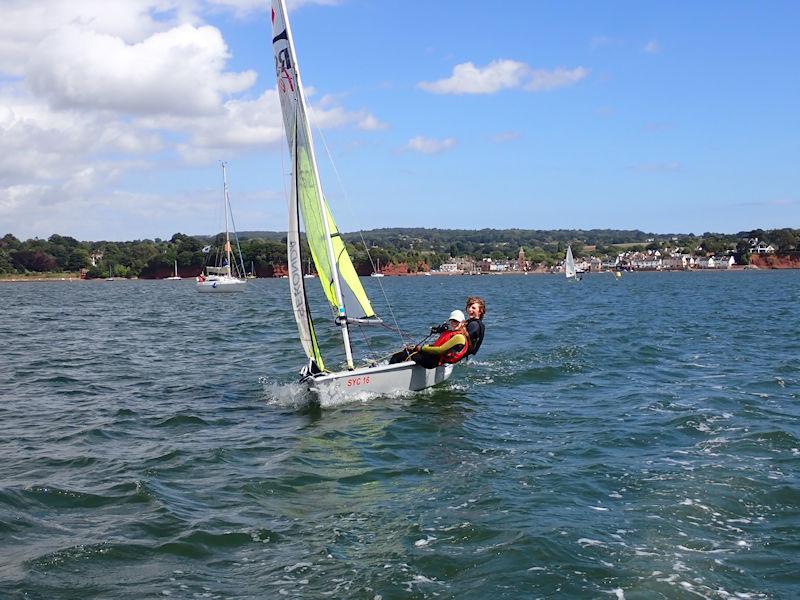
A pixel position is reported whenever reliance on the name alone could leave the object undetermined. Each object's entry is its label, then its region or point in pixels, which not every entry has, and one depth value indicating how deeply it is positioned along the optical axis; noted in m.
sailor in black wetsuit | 14.60
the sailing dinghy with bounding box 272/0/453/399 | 13.99
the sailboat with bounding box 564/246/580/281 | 111.88
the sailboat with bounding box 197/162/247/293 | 76.38
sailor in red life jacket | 14.21
